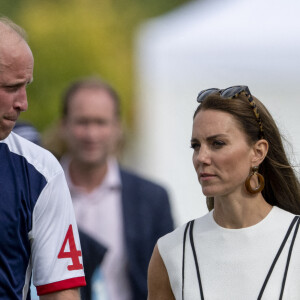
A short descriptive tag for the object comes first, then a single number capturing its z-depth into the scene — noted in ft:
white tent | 80.28
